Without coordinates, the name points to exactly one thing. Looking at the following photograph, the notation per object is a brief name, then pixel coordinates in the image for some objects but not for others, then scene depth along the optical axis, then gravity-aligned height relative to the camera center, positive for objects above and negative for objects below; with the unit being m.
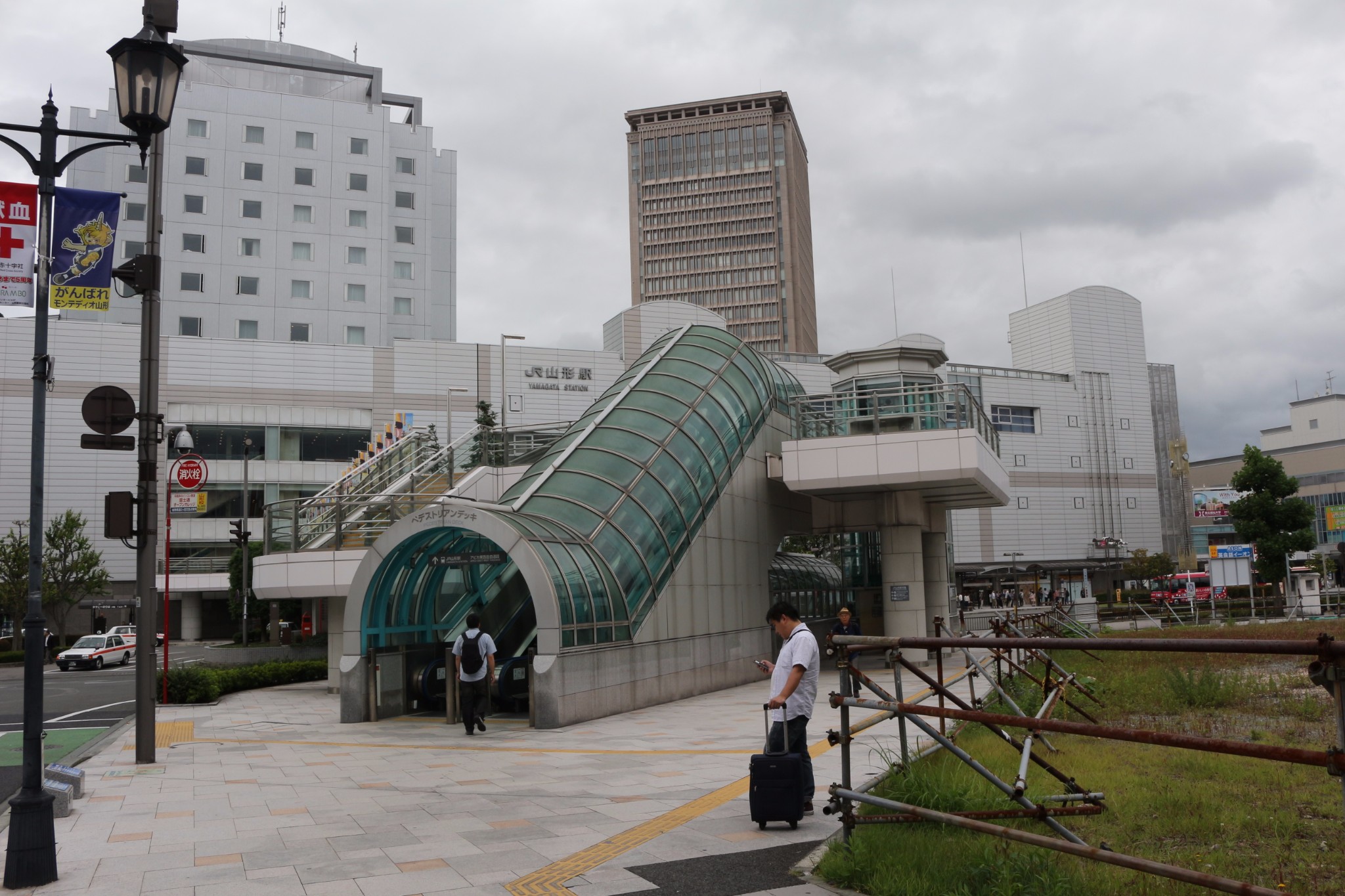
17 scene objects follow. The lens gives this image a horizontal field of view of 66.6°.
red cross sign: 8.05 +2.71
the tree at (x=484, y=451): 26.50 +3.13
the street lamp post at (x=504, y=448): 26.72 +3.20
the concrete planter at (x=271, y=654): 34.78 -2.54
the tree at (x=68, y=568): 43.19 +0.82
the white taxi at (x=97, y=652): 35.38 -2.33
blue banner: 9.00 +3.07
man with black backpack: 14.34 -1.30
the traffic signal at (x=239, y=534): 35.78 +1.70
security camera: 20.91 +2.92
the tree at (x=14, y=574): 41.47 +0.60
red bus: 57.41 -2.58
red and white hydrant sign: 18.25 +1.95
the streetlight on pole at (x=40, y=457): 6.66 +0.95
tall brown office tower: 152.88 +52.92
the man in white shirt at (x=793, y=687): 7.70 -0.96
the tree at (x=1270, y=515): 43.79 +1.30
